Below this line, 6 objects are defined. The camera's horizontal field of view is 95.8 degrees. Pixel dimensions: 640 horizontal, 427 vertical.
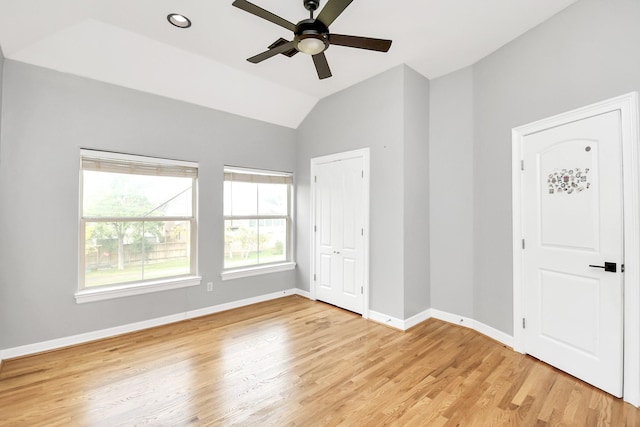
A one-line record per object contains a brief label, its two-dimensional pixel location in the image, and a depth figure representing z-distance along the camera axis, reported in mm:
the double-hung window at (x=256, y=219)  4359
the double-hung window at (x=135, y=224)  3248
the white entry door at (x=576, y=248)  2245
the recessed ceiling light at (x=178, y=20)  2641
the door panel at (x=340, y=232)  4020
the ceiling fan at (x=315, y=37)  1876
